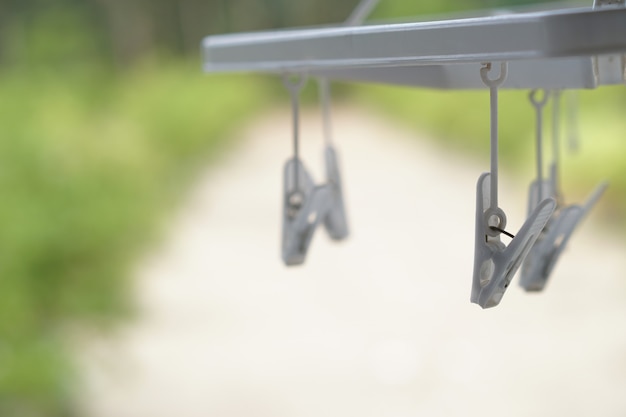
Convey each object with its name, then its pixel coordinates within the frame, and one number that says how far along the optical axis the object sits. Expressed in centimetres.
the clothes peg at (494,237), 82
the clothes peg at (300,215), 100
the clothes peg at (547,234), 97
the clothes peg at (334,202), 106
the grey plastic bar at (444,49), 73
